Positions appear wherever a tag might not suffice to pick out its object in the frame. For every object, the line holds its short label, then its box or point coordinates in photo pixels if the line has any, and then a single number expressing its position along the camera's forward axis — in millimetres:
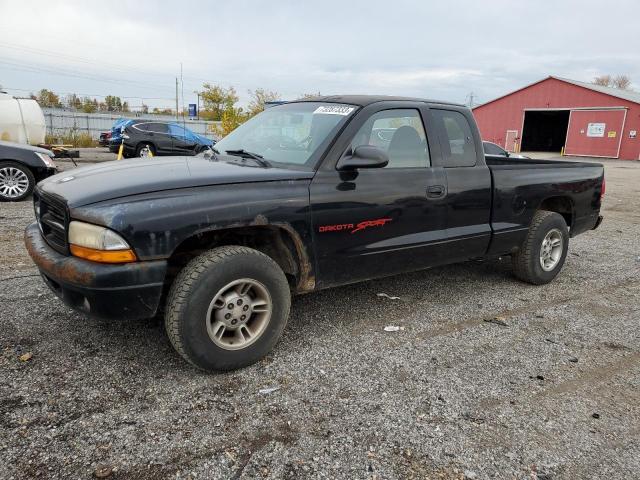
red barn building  30734
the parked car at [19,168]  8648
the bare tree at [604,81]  77125
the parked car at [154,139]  18172
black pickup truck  2760
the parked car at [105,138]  23156
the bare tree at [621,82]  79875
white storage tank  14539
